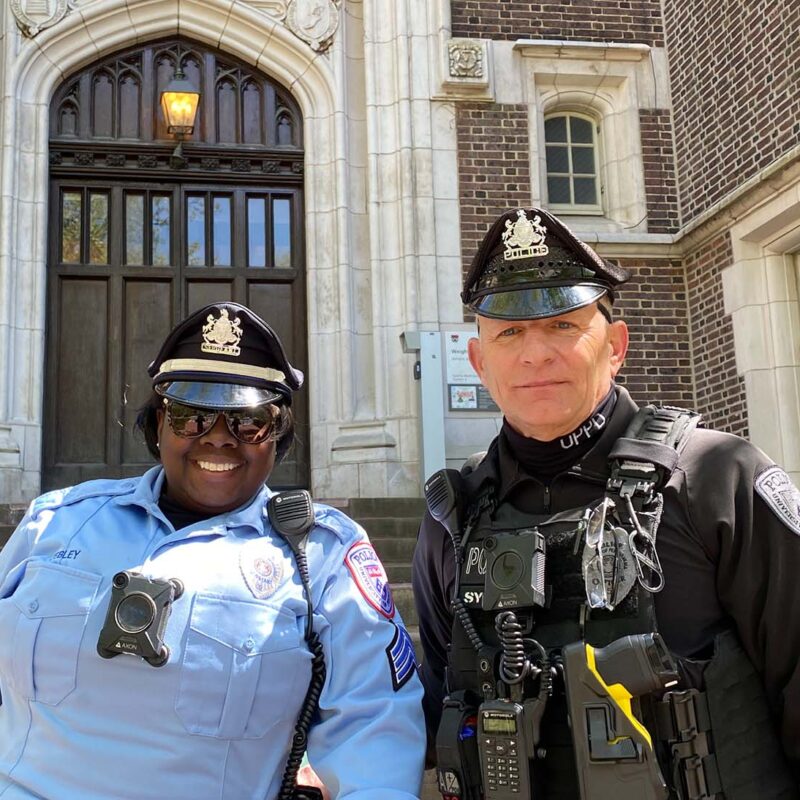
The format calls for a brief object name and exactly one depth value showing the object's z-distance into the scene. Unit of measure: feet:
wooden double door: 29.30
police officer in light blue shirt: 6.31
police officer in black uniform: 5.80
